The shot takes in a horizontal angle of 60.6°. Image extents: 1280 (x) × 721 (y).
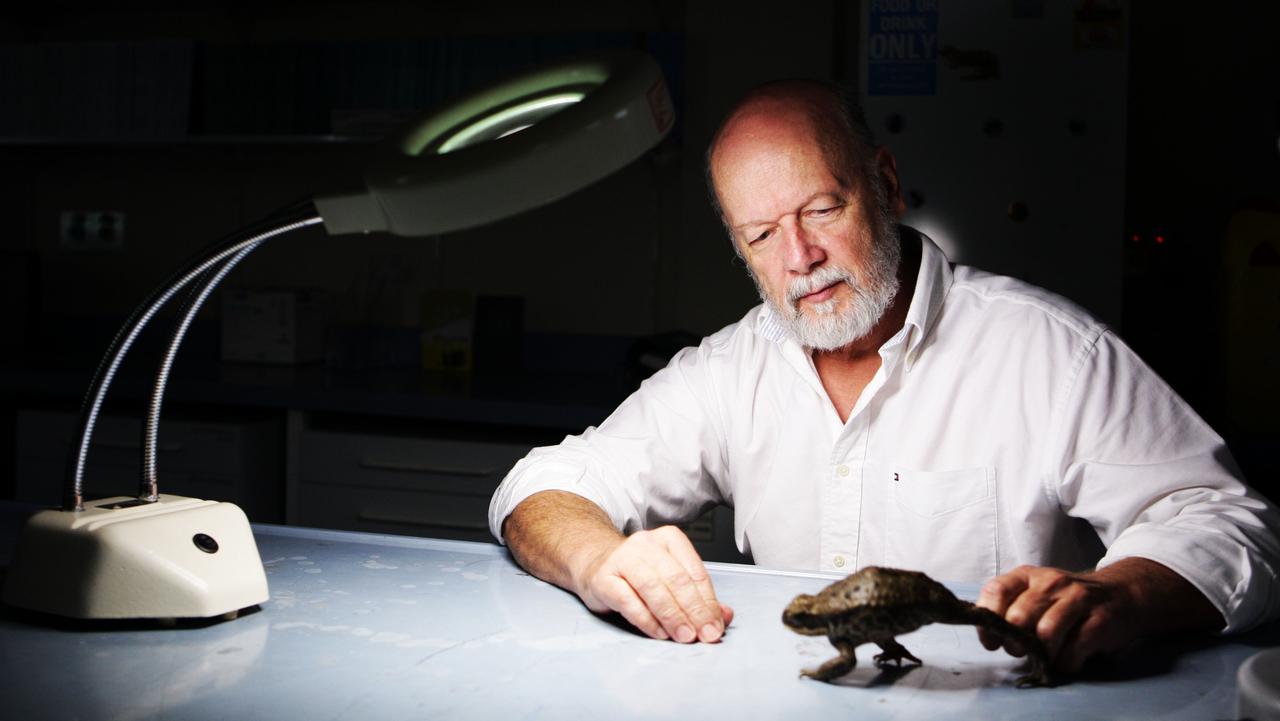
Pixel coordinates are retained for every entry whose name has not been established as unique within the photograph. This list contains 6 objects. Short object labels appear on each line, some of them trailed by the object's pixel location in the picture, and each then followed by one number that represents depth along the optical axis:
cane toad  0.75
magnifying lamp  0.79
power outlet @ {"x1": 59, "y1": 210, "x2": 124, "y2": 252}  3.62
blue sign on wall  2.48
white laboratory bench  0.75
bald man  1.23
